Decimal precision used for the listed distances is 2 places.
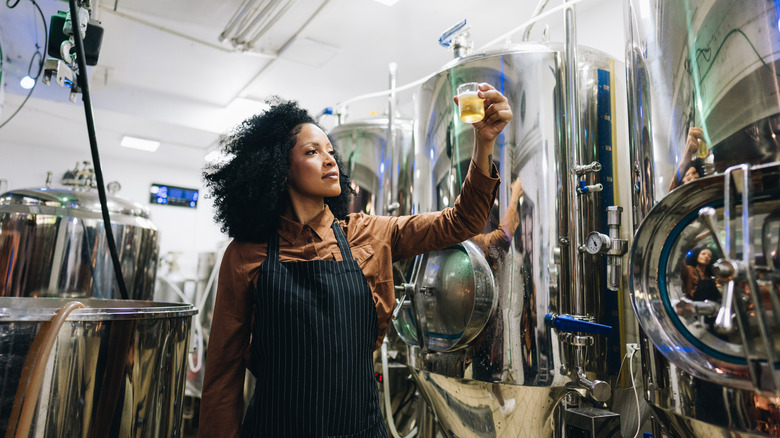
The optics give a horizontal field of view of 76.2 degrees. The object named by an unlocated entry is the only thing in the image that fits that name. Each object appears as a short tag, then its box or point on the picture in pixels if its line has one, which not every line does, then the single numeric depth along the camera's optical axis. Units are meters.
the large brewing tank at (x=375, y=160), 2.55
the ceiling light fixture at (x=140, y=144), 5.77
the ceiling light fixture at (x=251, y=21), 3.01
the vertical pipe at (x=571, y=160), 1.50
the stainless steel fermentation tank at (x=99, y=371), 0.94
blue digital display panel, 6.96
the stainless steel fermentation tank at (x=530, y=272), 1.49
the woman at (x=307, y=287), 1.29
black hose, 1.38
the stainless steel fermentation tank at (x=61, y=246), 2.00
